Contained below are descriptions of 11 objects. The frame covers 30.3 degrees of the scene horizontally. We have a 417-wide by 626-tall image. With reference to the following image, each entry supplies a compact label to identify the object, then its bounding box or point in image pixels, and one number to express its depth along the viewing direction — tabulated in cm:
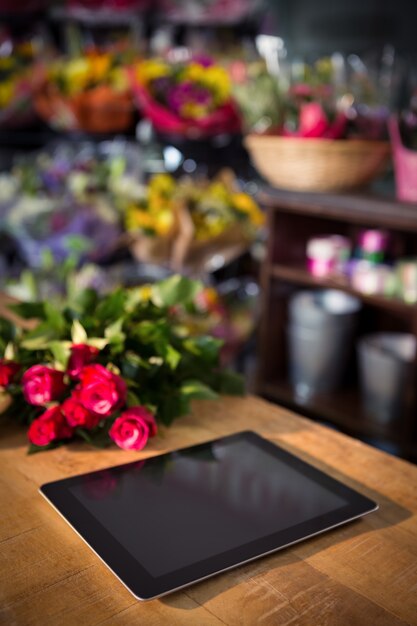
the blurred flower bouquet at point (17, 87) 334
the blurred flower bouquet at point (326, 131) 239
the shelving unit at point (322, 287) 237
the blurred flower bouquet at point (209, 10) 333
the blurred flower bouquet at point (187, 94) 278
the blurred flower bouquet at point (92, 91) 304
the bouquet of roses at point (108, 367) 119
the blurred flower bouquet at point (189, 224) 255
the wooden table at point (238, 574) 82
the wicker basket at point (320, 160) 239
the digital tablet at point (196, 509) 89
